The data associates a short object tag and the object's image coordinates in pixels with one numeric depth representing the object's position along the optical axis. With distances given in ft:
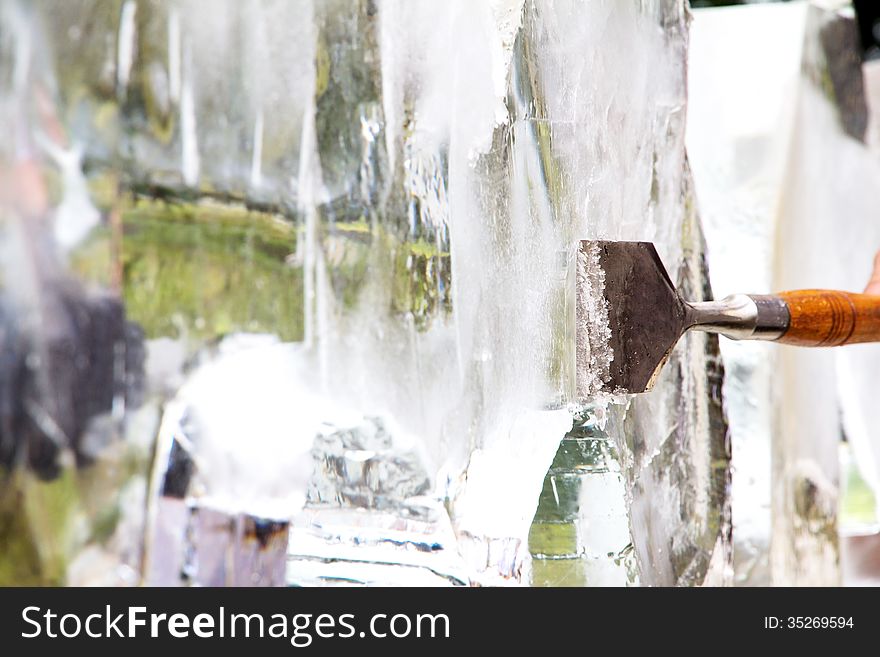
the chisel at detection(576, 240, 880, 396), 6.50
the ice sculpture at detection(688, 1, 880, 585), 7.42
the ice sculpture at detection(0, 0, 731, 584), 6.01
